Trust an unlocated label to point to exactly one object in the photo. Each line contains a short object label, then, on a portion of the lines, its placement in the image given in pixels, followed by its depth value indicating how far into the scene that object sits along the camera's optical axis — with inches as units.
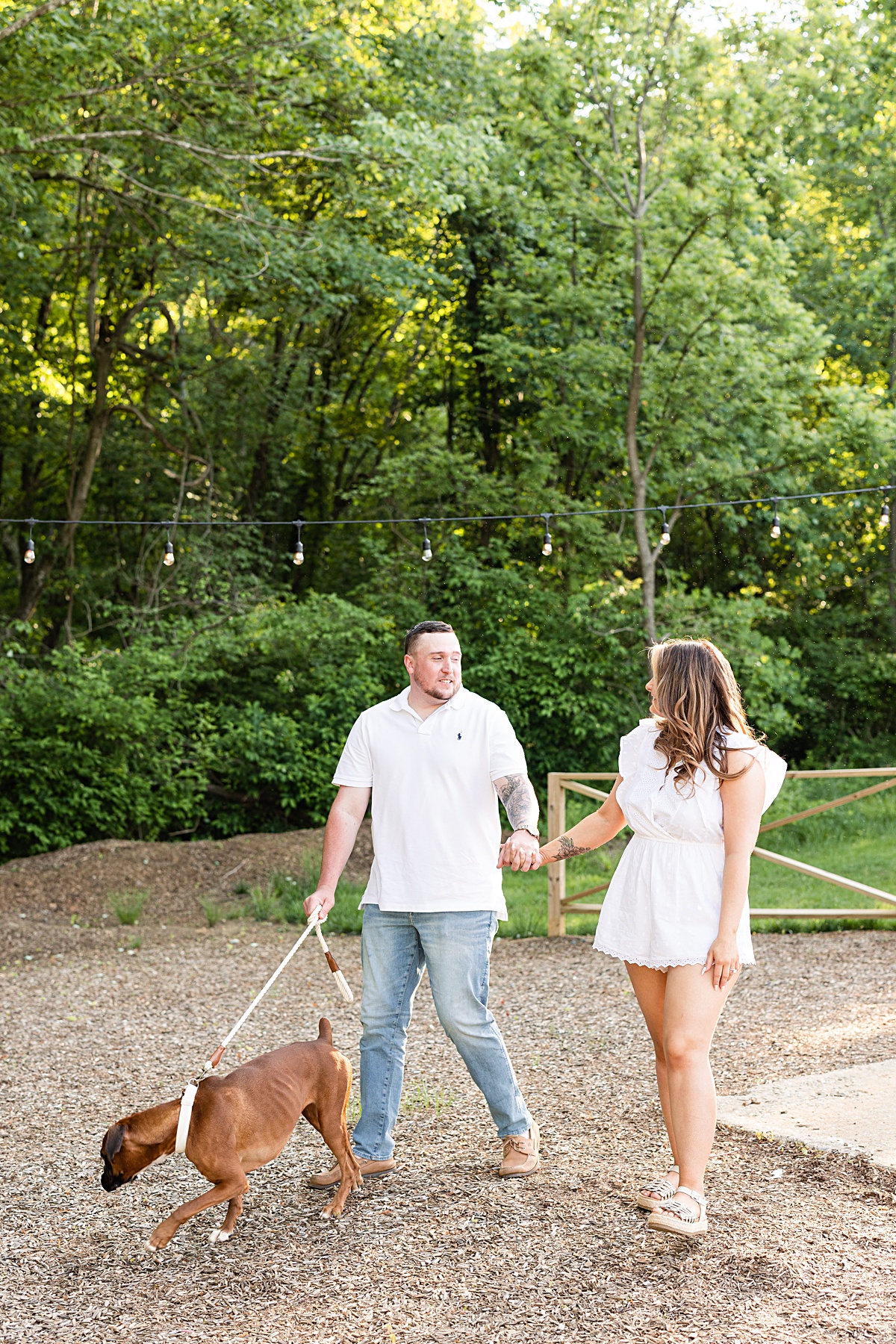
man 136.5
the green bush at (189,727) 445.1
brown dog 115.9
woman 122.4
